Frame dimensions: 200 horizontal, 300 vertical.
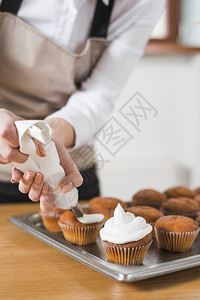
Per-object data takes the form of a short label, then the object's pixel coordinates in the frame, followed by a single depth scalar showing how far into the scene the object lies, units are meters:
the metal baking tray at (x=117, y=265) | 0.81
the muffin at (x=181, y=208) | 1.07
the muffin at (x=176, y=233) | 0.93
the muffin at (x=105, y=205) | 1.05
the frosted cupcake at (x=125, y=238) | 0.87
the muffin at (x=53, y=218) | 1.04
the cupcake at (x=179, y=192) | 1.16
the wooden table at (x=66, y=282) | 0.80
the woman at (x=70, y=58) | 1.14
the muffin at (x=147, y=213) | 0.99
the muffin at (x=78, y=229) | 0.96
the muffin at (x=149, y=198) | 1.12
